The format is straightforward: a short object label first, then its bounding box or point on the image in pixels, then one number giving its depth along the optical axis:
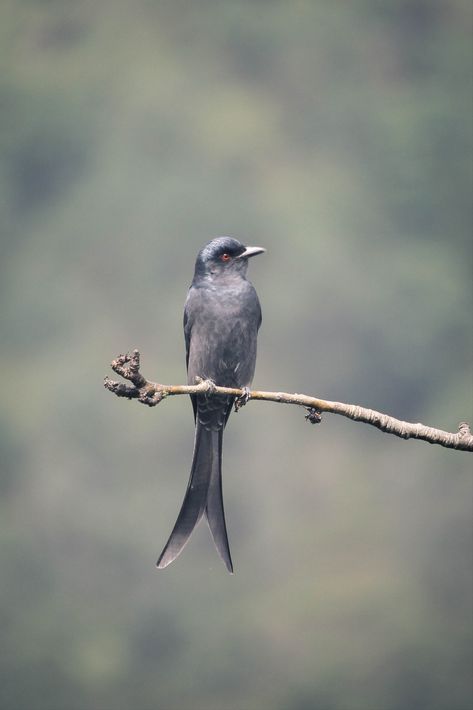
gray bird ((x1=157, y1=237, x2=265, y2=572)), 9.41
